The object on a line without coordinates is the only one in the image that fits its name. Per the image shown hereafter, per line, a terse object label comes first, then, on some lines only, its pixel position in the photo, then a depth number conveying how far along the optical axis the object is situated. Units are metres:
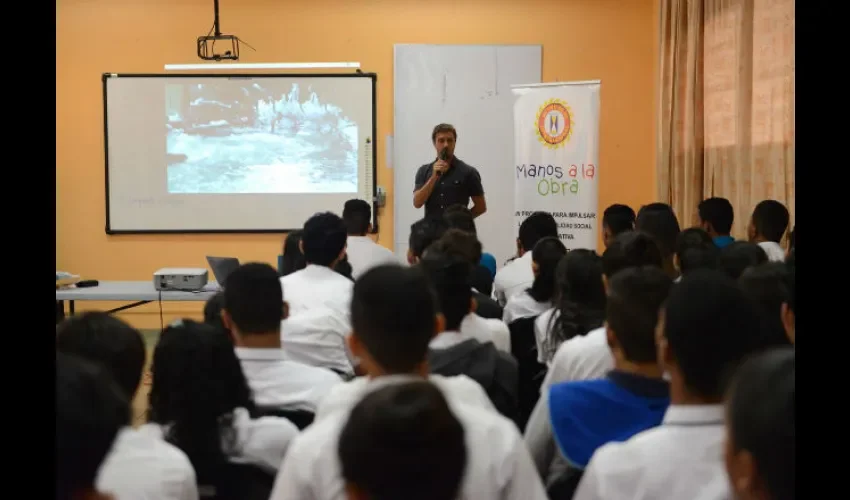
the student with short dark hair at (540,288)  2.91
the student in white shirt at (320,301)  2.60
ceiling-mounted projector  6.28
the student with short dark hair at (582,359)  2.00
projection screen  6.50
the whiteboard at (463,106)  6.49
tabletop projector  4.88
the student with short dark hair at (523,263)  3.53
